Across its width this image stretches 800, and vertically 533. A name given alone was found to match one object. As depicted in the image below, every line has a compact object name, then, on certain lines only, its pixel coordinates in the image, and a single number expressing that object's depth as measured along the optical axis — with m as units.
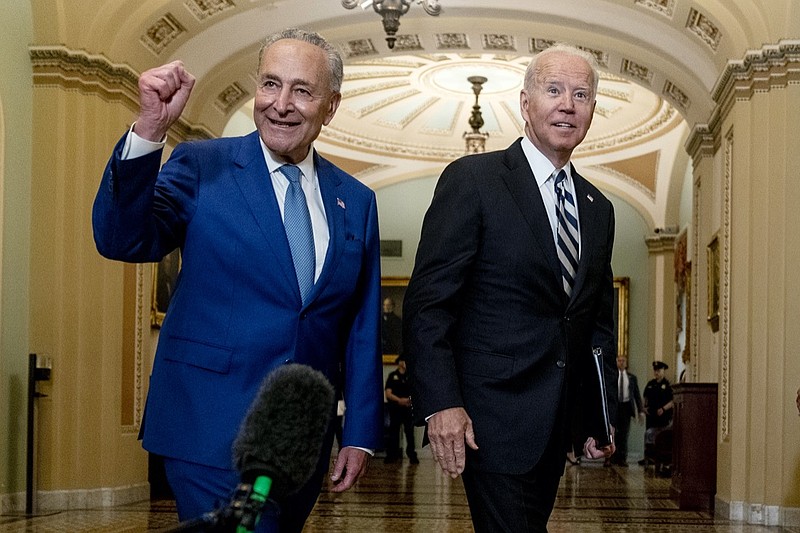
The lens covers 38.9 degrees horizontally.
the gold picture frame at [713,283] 12.07
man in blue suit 2.55
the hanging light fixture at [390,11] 10.76
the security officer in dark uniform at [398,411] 18.45
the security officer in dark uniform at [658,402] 17.02
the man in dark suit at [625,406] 18.86
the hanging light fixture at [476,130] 17.77
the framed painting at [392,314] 22.17
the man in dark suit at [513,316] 3.17
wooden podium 11.20
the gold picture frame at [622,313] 21.00
